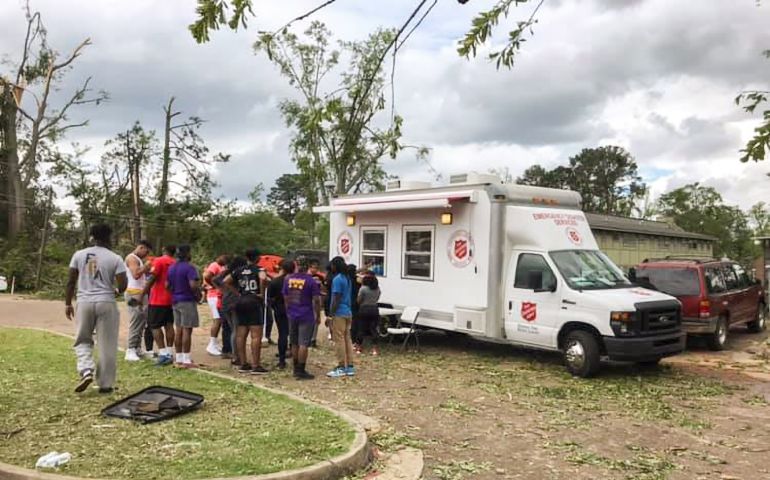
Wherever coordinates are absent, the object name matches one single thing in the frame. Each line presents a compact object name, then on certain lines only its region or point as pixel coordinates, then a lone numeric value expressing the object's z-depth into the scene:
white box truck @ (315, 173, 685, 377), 9.30
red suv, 12.05
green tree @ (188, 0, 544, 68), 2.33
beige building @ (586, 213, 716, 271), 27.30
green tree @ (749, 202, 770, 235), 57.47
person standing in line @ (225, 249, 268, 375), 8.91
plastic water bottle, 4.61
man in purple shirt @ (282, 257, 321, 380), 8.77
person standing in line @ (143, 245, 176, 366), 9.03
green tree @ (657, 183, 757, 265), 50.69
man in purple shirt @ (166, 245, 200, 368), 8.77
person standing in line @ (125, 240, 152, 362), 9.19
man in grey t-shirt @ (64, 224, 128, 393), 6.98
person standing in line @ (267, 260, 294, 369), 9.63
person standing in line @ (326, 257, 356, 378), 8.97
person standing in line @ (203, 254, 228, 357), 10.53
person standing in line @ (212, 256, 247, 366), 9.15
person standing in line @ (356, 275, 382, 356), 11.37
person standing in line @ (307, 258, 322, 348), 10.20
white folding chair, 11.55
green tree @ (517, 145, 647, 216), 61.72
